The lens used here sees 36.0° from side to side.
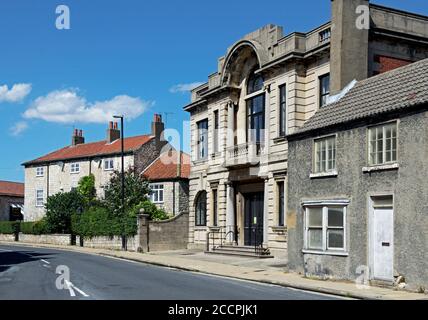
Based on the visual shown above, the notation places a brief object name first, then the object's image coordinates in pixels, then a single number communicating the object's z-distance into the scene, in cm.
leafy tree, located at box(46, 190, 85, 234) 5247
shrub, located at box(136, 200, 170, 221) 4469
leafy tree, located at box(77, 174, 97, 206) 5791
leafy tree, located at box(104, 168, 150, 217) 4719
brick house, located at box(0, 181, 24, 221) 7856
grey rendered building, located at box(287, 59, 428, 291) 1764
